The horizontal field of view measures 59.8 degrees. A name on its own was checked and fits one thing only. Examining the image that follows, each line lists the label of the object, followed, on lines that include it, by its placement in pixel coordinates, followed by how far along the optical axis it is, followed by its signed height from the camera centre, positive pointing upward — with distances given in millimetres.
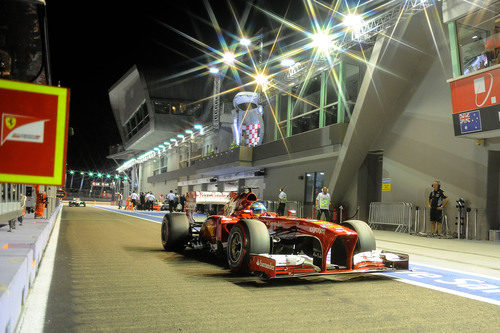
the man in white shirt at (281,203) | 22125 -359
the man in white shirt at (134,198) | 37169 -574
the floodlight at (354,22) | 17172 +7035
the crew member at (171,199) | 27253 -408
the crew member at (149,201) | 36312 -756
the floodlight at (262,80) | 26055 +6960
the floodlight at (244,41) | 28641 +10133
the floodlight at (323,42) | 19219 +6968
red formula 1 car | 5622 -714
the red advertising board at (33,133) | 2207 +288
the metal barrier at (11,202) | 7280 -282
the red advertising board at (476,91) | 12555 +3362
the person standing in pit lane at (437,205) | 14844 -143
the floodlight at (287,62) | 22594 +7015
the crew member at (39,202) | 12634 -388
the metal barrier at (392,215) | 16844 -621
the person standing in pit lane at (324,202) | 16375 -183
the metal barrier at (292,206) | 23781 -567
